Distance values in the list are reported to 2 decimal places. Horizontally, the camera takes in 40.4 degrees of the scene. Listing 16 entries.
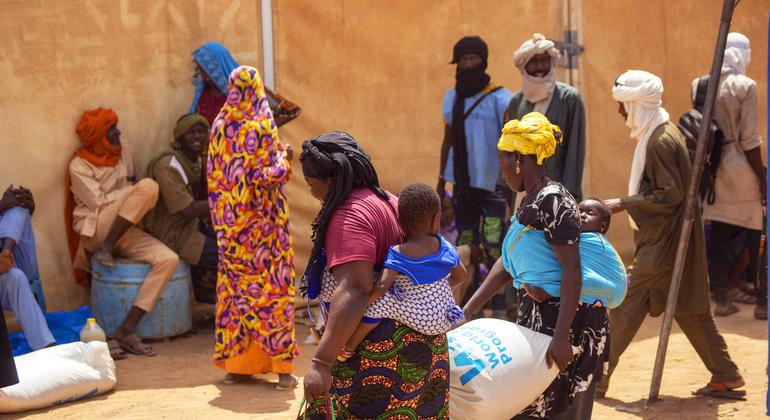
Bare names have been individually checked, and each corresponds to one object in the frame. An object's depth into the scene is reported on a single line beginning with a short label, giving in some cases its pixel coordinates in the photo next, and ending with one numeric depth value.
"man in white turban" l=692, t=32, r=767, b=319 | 8.02
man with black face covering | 8.16
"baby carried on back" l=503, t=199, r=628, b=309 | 4.14
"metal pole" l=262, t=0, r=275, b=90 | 8.53
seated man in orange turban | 7.67
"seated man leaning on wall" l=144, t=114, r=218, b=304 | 7.88
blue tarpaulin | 7.25
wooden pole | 5.48
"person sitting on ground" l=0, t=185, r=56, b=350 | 6.97
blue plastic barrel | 7.72
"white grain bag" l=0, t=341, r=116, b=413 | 6.20
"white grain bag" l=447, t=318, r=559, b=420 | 3.90
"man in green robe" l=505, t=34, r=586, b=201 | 7.12
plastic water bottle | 6.90
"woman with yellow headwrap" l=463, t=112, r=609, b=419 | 4.02
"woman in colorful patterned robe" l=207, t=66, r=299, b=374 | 6.57
